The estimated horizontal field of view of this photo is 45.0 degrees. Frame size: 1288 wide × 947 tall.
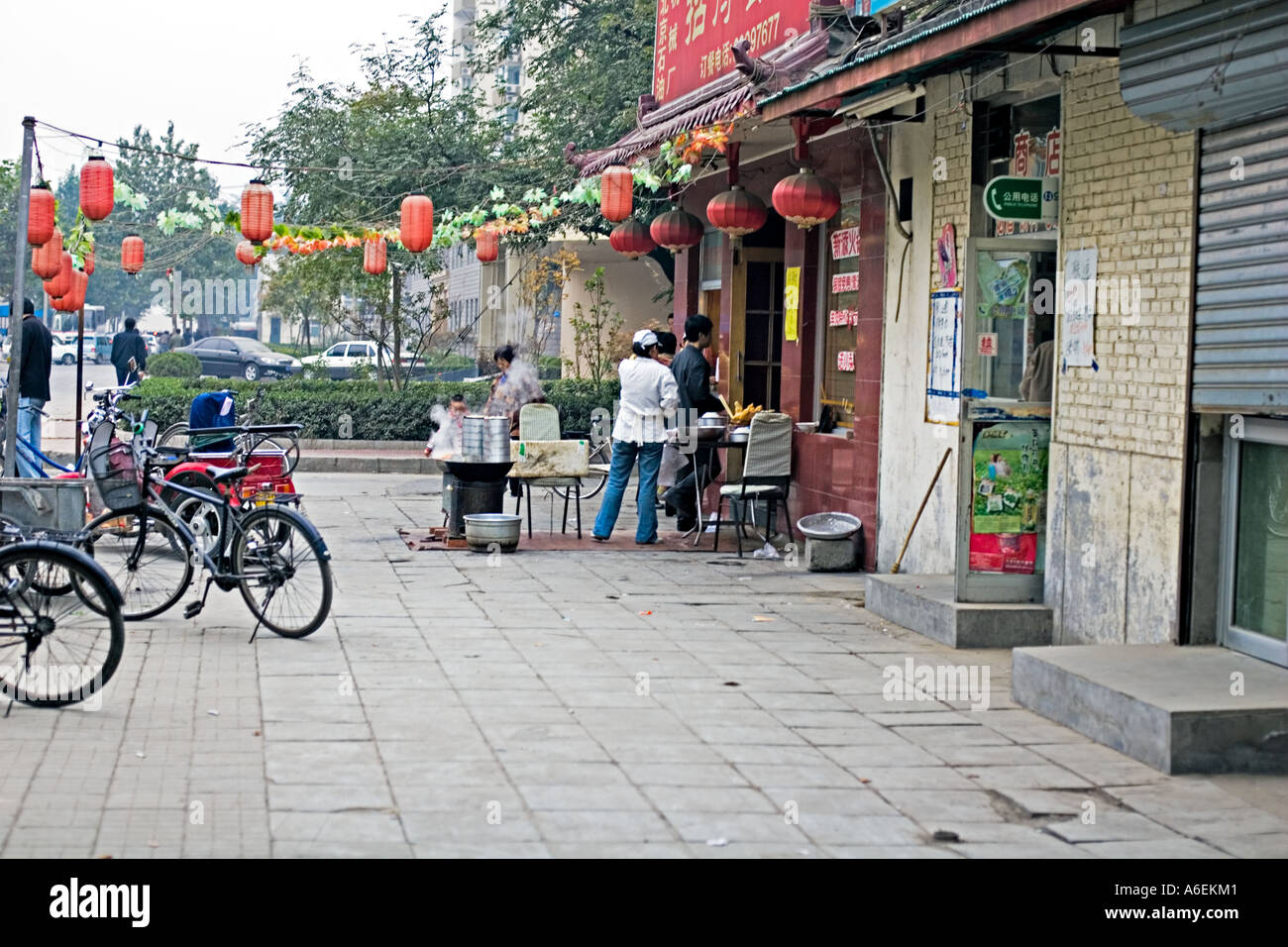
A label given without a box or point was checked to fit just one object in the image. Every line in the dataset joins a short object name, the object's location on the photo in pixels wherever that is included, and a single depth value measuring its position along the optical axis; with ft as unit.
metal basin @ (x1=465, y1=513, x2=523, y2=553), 40.78
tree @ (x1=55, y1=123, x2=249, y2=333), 238.07
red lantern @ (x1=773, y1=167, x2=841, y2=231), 39.70
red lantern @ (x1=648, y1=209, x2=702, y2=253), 52.42
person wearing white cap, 43.19
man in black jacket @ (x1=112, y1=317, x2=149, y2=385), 85.71
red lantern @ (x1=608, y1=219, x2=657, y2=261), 53.78
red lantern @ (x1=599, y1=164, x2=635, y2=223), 46.80
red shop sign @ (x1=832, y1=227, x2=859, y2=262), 41.91
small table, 43.93
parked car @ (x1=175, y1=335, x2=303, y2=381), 162.81
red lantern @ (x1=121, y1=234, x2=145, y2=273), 71.67
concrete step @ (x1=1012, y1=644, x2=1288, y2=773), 20.83
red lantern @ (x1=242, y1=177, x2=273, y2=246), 54.34
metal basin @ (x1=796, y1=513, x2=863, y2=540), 39.17
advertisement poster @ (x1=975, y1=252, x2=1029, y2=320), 30.09
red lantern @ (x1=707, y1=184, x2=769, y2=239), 44.65
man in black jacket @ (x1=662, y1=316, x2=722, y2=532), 46.29
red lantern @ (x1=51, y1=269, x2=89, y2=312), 60.08
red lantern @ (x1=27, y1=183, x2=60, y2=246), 49.73
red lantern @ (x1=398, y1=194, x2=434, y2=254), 56.44
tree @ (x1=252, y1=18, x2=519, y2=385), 82.94
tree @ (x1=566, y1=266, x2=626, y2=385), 82.02
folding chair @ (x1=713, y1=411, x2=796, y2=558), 41.63
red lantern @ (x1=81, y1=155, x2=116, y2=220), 50.21
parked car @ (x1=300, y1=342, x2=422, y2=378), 158.37
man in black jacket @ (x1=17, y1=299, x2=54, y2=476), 46.47
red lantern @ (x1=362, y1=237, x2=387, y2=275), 66.03
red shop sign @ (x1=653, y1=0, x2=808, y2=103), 42.57
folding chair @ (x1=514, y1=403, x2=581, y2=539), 47.44
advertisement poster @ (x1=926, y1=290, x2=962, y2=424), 34.58
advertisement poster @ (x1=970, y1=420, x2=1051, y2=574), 29.84
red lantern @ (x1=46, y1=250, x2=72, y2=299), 59.17
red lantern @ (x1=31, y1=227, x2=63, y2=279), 57.06
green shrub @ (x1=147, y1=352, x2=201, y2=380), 127.24
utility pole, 35.17
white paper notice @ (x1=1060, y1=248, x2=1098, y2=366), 28.58
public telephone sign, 29.55
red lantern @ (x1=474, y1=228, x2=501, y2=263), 60.49
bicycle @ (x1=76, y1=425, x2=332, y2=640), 28.50
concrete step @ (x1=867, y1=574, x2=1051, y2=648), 29.37
